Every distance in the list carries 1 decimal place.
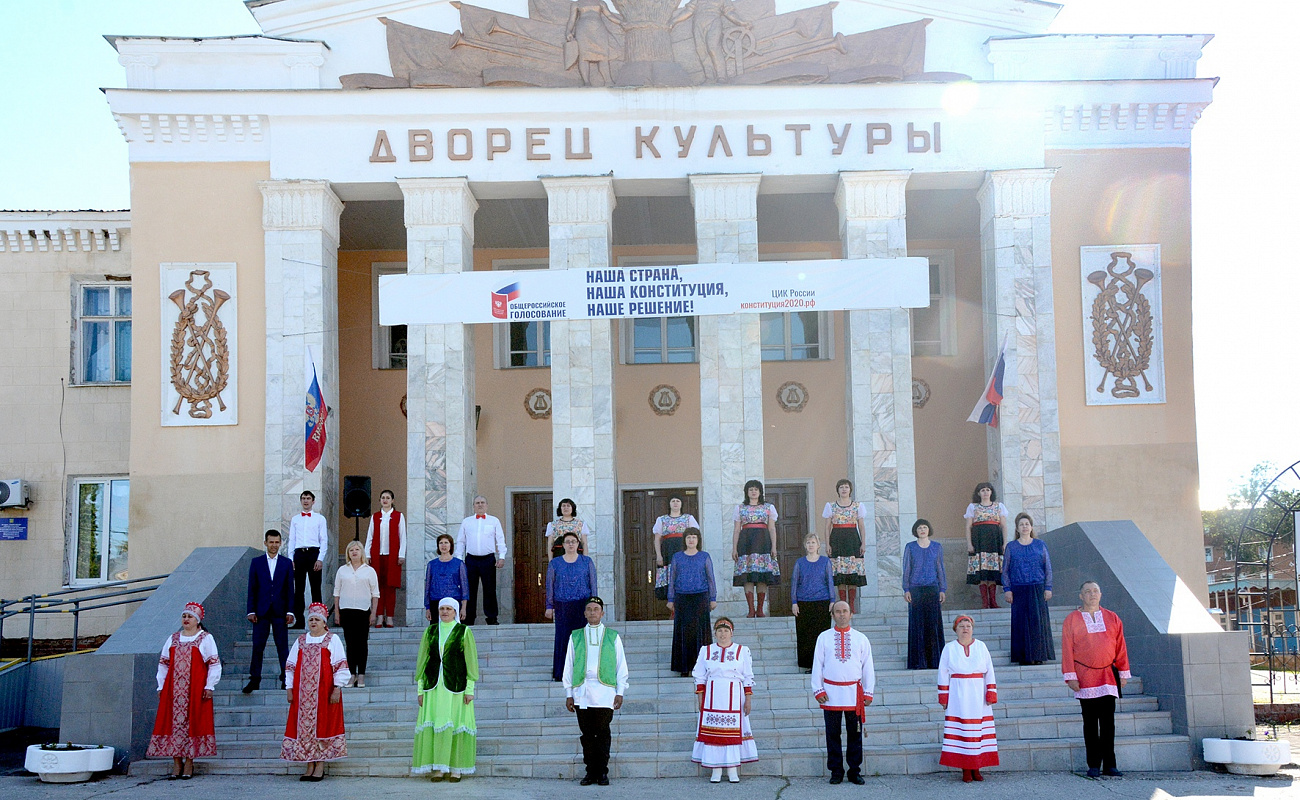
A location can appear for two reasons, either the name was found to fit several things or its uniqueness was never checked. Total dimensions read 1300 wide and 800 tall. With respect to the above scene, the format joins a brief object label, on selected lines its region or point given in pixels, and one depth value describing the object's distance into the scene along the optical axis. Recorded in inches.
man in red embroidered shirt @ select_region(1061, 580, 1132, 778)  396.8
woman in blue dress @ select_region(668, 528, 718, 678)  474.9
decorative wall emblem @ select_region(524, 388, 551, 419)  755.4
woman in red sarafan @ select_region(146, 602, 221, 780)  412.8
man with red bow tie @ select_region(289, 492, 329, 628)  533.6
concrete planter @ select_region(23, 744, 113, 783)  408.8
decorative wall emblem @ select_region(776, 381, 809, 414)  755.4
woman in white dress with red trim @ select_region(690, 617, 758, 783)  395.5
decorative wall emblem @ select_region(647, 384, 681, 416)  757.3
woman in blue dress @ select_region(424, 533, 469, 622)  502.3
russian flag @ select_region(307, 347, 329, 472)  585.6
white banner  580.4
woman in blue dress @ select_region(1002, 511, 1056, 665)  474.9
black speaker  661.9
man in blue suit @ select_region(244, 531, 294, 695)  469.1
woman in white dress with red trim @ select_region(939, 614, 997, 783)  392.5
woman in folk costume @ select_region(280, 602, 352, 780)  400.2
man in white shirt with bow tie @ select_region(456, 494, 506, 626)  531.5
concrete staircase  411.5
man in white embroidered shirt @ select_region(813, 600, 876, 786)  393.1
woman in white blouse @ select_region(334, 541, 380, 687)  464.4
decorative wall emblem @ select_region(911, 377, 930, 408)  747.4
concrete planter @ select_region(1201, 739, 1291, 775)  399.5
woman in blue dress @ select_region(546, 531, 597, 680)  473.1
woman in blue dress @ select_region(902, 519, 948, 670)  475.2
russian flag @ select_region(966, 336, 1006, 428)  597.3
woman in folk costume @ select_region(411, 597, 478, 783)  394.6
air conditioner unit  722.8
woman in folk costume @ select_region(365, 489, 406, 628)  544.7
